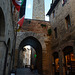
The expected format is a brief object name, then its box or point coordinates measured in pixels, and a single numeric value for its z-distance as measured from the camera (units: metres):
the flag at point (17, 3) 5.14
